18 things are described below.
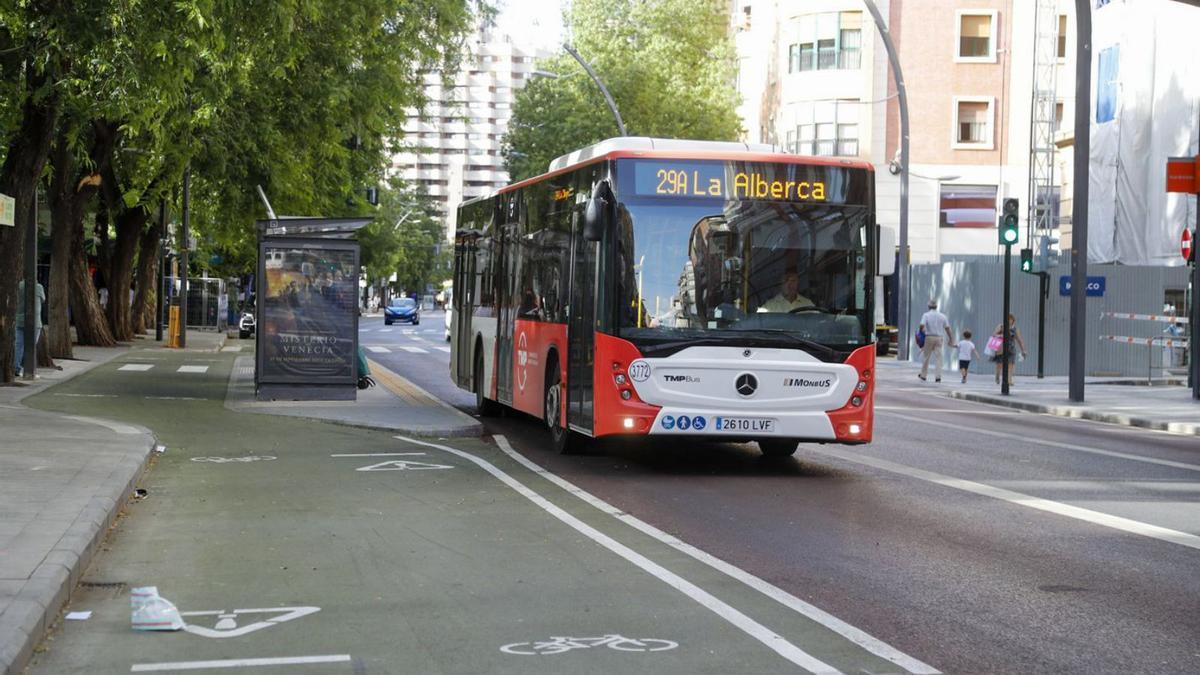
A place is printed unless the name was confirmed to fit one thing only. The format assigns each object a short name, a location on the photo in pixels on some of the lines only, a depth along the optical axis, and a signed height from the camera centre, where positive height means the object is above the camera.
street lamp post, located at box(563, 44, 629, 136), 40.88 +4.96
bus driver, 14.32 -0.06
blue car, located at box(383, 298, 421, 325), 83.06 -1.24
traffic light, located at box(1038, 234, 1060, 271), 39.85 +1.09
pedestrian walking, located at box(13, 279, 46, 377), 26.62 -0.70
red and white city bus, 14.17 -0.04
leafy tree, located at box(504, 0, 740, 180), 63.84 +8.17
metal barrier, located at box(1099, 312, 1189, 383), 33.66 -1.03
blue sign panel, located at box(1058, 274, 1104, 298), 36.03 +0.18
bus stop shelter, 22.05 -0.34
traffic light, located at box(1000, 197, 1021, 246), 28.98 +1.28
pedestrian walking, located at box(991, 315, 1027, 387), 33.59 -1.07
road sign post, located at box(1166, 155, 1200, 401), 27.17 +1.88
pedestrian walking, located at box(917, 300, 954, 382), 34.56 -0.82
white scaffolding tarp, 40.91 +4.58
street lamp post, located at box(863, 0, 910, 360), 38.47 +2.22
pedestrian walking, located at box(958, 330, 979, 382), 34.47 -1.30
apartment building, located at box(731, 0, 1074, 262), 58.91 +6.93
